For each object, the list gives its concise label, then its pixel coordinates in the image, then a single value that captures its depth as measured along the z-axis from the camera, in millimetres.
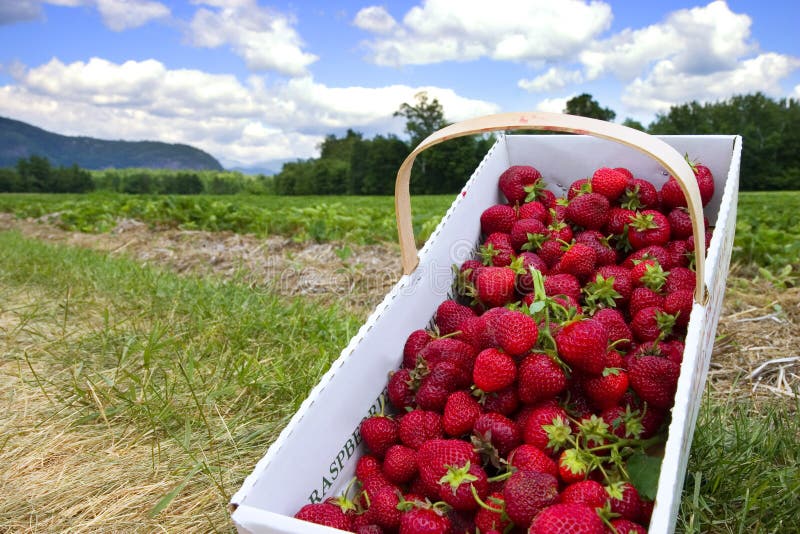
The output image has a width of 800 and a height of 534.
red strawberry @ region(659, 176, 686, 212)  670
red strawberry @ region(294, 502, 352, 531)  434
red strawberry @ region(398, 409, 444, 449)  488
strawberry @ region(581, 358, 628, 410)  465
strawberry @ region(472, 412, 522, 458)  456
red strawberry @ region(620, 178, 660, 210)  669
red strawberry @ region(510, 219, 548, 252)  650
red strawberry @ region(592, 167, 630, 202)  673
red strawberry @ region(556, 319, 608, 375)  450
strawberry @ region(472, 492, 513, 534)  406
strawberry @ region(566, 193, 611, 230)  650
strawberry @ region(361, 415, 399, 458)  509
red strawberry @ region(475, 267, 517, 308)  582
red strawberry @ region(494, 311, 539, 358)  460
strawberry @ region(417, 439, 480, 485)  439
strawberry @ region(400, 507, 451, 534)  406
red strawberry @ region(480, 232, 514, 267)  649
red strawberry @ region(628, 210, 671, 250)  627
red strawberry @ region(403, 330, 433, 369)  567
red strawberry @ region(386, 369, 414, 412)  538
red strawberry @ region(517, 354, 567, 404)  453
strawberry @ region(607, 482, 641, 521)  401
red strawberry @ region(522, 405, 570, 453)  435
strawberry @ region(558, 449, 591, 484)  415
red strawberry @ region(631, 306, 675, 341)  522
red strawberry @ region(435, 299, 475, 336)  591
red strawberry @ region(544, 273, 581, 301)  564
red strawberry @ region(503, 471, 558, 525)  391
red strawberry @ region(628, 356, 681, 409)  463
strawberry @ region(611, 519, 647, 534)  379
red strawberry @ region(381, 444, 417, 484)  476
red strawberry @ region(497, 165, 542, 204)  733
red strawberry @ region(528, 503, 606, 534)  359
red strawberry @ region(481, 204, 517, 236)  698
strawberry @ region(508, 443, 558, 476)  424
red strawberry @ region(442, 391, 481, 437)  474
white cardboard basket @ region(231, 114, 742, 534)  407
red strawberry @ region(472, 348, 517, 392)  463
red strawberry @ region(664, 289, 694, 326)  526
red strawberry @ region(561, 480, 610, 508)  394
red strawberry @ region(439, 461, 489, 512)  416
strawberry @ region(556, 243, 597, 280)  592
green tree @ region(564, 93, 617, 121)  30039
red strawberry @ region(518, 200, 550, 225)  684
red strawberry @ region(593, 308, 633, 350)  514
